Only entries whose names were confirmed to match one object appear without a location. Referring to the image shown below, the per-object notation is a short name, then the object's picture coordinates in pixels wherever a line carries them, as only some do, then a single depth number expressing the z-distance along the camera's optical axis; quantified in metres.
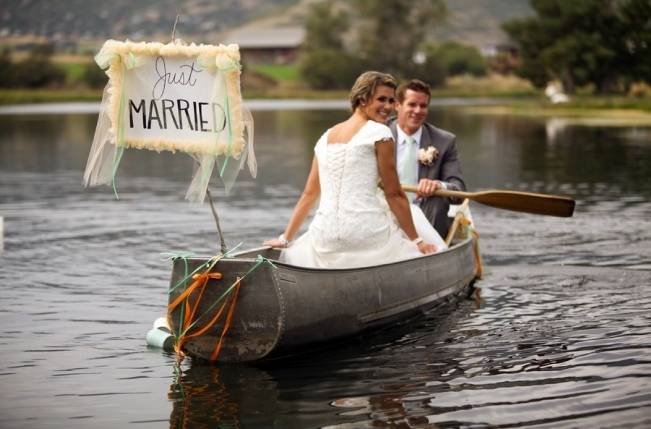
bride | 10.05
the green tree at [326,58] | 103.19
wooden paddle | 11.99
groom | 12.56
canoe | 9.07
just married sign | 9.00
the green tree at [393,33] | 106.94
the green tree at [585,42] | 67.06
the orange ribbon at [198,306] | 9.05
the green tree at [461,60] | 116.31
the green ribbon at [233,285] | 8.98
